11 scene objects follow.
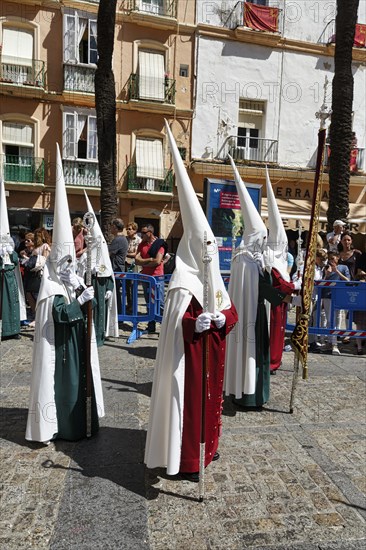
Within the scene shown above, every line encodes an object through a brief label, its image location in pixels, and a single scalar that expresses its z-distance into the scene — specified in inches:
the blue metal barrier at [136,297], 330.6
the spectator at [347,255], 364.8
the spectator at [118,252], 374.0
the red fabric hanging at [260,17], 764.6
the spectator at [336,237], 392.8
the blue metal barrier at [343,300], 311.9
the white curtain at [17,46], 706.8
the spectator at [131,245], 445.6
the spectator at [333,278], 320.8
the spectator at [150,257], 343.6
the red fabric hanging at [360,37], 828.0
